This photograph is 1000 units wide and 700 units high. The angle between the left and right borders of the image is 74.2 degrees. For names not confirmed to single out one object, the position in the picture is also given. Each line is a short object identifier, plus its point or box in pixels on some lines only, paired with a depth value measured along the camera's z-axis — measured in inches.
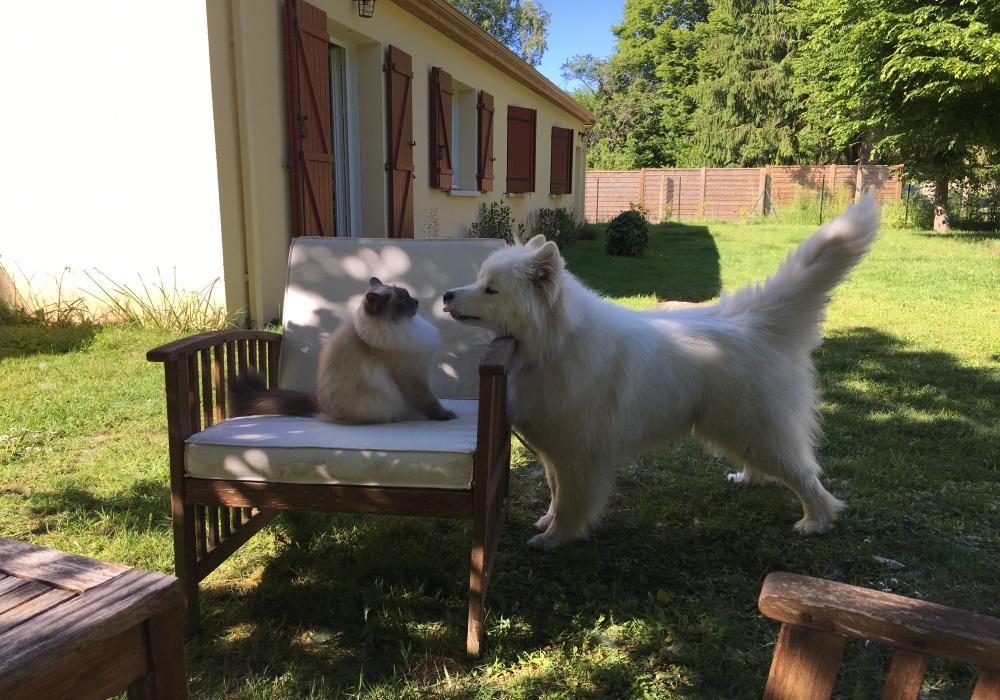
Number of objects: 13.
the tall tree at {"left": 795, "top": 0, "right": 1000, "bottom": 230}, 532.7
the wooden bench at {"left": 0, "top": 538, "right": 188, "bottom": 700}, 42.4
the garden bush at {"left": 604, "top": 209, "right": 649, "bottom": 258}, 508.1
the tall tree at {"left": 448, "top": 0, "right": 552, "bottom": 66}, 1503.4
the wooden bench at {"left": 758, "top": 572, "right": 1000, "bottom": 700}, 34.8
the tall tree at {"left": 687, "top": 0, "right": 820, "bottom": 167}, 1096.2
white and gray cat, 97.9
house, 223.9
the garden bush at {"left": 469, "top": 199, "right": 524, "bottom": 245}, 456.1
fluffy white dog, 100.2
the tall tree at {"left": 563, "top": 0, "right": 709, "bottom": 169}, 1284.4
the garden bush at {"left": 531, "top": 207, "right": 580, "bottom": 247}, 605.0
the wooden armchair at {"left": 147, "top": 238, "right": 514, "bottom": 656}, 81.9
